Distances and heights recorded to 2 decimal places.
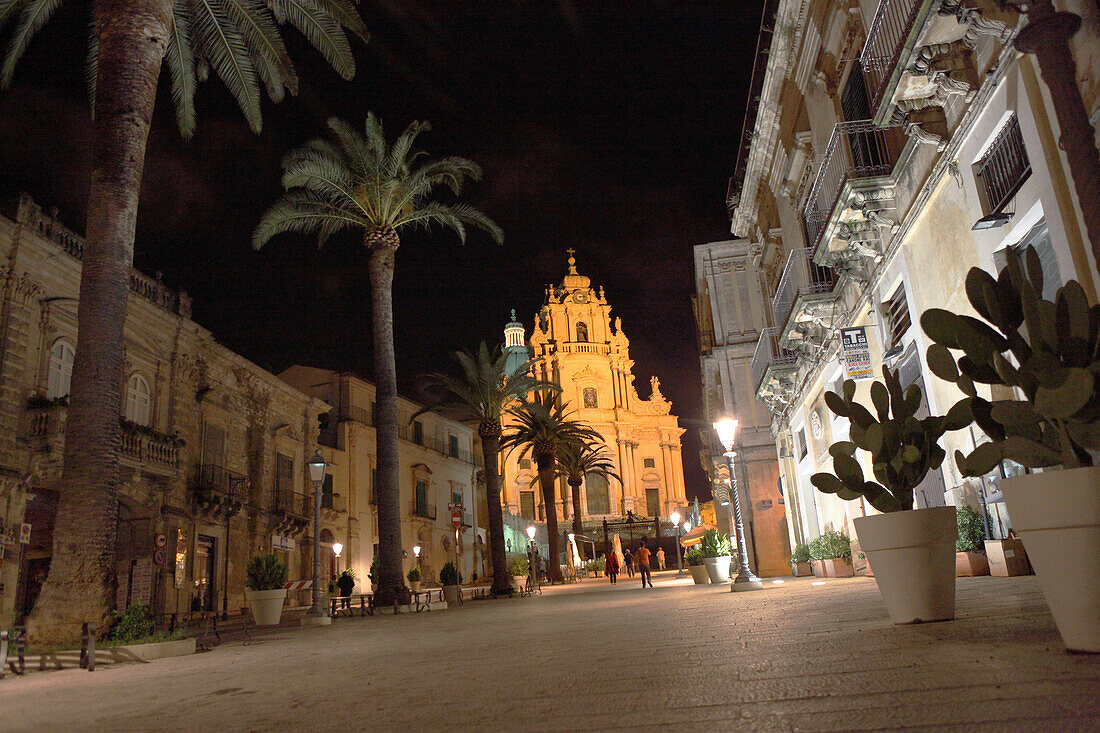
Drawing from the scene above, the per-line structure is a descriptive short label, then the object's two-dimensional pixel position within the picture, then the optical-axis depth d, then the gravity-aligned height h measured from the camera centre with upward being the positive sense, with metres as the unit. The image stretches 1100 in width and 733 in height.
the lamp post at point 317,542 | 16.84 +0.90
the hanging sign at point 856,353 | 14.60 +3.41
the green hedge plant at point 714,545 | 21.44 +0.09
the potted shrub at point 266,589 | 18.22 -0.08
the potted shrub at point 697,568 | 23.94 -0.56
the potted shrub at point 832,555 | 18.11 -0.39
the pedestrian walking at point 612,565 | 32.97 -0.35
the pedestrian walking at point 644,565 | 27.02 -0.37
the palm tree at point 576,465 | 44.59 +5.71
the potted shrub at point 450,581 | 24.09 -0.35
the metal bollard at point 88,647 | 8.09 -0.50
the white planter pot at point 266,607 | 18.20 -0.49
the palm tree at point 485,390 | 27.83 +6.37
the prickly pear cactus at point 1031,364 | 3.66 +0.80
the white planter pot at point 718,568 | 21.23 -0.56
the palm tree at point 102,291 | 9.80 +4.22
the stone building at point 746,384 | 28.09 +6.32
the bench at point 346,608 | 19.67 -0.79
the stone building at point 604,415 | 73.25 +13.43
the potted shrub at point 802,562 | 22.20 -0.59
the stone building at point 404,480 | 40.59 +5.67
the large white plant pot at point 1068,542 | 3.52 -0.10
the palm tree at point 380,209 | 20.08 +10.34
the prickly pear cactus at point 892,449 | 5.50 +0.61
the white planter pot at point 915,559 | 5.40 -0.19
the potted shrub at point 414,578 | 41.63 -0.27
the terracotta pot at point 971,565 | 10.81 -0.52
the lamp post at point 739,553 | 16.20 -0.14
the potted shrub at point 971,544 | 10.84 -0.23
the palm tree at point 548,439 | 36.53 +6.21
